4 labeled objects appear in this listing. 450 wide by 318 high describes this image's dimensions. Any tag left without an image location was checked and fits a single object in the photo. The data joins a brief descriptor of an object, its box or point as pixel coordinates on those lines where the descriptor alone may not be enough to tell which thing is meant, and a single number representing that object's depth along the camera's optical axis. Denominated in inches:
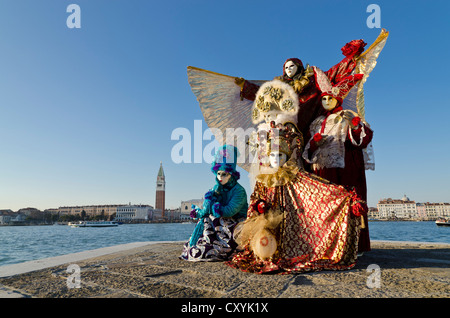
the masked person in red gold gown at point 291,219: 116.1
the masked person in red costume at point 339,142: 139.3
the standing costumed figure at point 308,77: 155.6
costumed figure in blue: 154.0
